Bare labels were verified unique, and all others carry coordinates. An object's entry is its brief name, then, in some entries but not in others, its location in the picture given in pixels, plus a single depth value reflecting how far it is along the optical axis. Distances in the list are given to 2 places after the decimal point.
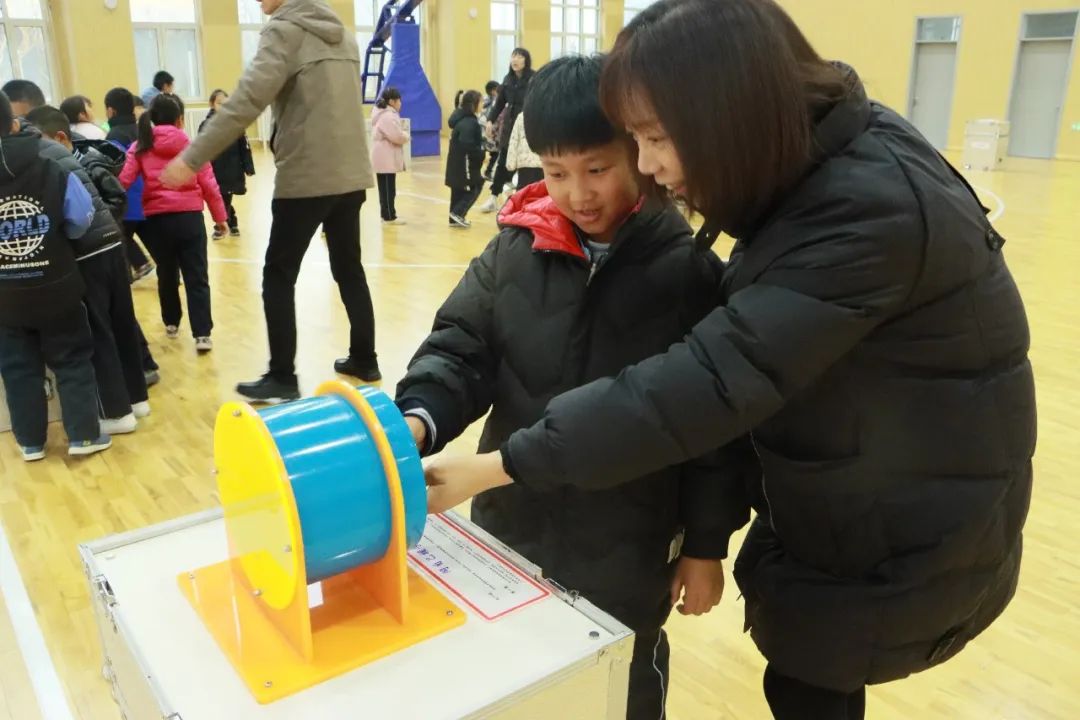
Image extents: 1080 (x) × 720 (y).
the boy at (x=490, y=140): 9.66
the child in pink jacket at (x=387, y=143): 7.89
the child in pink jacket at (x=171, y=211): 4.13
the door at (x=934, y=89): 15.18
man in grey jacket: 3.22
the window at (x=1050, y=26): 13.60
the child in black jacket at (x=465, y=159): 7.88
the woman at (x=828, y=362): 0.89
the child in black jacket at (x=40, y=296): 2.83
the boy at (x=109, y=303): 3.12
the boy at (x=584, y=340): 1.18
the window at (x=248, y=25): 15.05
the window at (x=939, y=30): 14.89
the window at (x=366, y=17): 16.28
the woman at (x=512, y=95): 7.67
